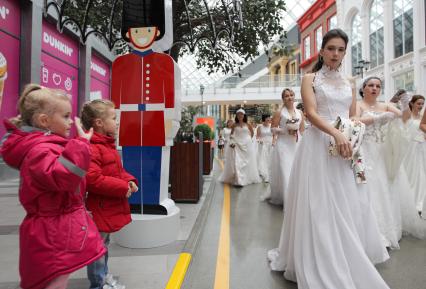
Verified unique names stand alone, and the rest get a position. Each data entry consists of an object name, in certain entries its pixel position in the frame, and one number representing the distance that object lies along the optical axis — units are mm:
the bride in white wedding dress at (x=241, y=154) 9734
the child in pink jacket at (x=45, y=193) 1790
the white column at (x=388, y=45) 21156
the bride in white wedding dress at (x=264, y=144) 11430
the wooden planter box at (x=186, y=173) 6719
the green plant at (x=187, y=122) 8695
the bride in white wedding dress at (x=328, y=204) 2680
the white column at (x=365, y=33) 24781
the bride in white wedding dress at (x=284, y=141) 6422
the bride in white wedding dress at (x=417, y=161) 5758
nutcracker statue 4117
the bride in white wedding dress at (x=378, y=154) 4246
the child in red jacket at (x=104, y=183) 2650
